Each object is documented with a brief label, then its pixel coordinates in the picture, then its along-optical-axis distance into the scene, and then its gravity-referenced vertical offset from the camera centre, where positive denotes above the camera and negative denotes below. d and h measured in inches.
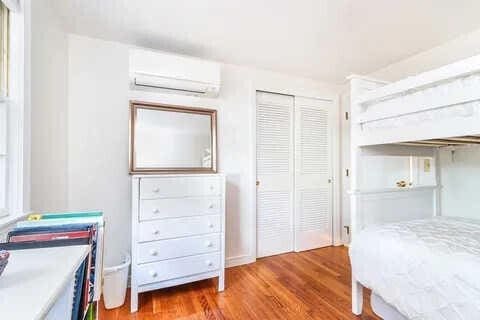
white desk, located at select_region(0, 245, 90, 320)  20.7 -12.6
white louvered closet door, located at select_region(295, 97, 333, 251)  117.6 -6.3
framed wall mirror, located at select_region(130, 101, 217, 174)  85.7 +8.8
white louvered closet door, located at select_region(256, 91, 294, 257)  109.9 -5.5
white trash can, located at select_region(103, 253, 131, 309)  71.0 -37.7
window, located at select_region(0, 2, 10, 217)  47.7 +12.1
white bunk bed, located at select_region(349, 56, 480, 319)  45.1 -17.7
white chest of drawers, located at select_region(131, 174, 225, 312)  71.5 -22.0
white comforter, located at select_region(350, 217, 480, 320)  42.3 -21.9
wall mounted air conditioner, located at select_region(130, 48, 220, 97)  76.3 +29.9
